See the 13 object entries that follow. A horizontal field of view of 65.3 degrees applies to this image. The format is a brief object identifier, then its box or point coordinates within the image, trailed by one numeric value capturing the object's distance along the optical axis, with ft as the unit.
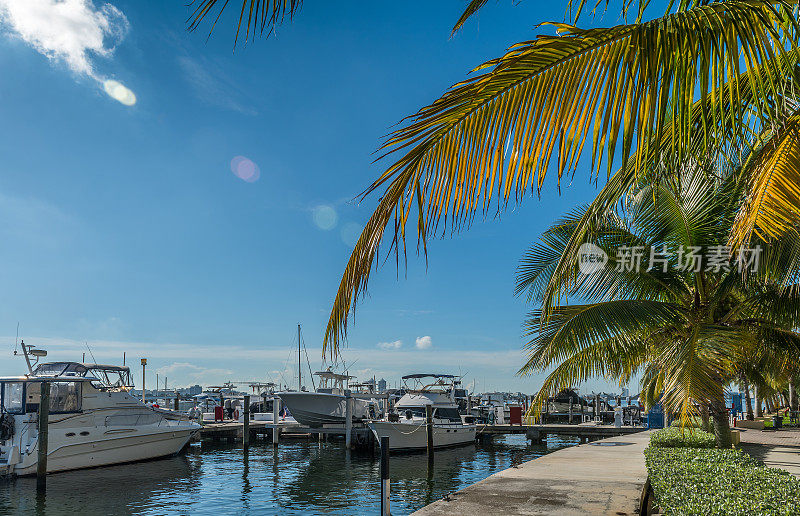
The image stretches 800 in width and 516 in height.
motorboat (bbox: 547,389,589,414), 170.40
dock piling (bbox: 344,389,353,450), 107.04
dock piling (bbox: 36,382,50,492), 70.87
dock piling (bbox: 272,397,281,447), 115.18
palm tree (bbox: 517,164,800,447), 33.73
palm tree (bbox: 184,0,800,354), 9.71
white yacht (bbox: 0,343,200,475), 77.92
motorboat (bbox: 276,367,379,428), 114.93
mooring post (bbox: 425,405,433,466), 92.73
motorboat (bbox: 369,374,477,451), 96.58
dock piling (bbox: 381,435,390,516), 44.60
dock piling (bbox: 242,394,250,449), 103.65
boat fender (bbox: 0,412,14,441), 78.28
